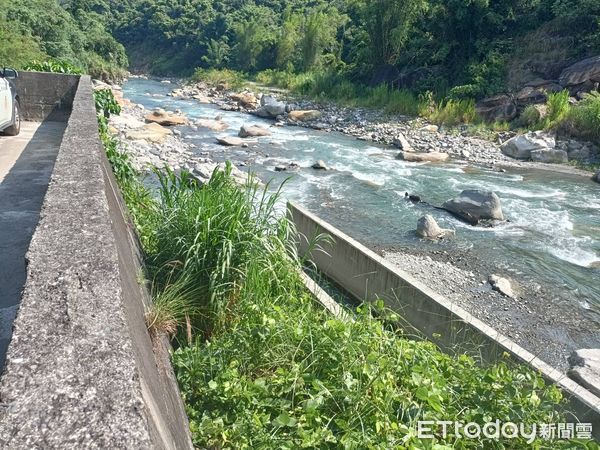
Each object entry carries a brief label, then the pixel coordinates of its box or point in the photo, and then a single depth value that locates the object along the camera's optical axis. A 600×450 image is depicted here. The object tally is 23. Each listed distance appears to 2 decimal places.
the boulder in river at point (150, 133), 15.67
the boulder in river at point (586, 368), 4.50
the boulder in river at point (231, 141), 17.42
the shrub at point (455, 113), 21.92
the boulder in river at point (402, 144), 18.08
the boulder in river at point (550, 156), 16.89
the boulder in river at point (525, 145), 17.45
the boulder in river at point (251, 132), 19.30
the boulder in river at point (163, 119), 20.22
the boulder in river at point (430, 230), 9.30
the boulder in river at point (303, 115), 24.32
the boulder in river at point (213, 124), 20.97
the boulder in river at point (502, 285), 7.36
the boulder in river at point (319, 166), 14.50
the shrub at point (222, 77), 41.41
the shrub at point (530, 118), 19.47
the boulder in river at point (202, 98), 32.68
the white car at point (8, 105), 6.71
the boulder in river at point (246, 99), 29.43
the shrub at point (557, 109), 18.70
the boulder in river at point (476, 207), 10.40
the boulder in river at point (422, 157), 16.30
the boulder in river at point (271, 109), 25.70
